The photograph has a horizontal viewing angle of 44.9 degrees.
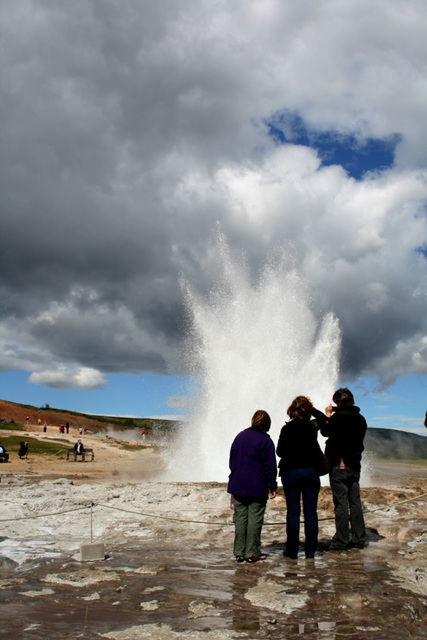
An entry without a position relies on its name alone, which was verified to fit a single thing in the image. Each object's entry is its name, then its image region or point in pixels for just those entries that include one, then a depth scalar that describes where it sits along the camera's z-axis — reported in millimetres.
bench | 31444
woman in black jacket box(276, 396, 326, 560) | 6035
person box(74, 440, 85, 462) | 31194
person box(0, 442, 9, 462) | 25125
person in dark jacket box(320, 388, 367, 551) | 6418
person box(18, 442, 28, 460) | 28609
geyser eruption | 17281
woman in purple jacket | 5965
